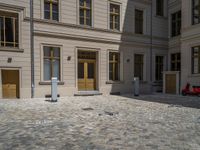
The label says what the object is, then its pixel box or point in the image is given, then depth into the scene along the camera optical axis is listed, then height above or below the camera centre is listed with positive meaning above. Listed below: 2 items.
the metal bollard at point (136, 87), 17.81 -1.17
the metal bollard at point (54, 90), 13.54 -1.09
